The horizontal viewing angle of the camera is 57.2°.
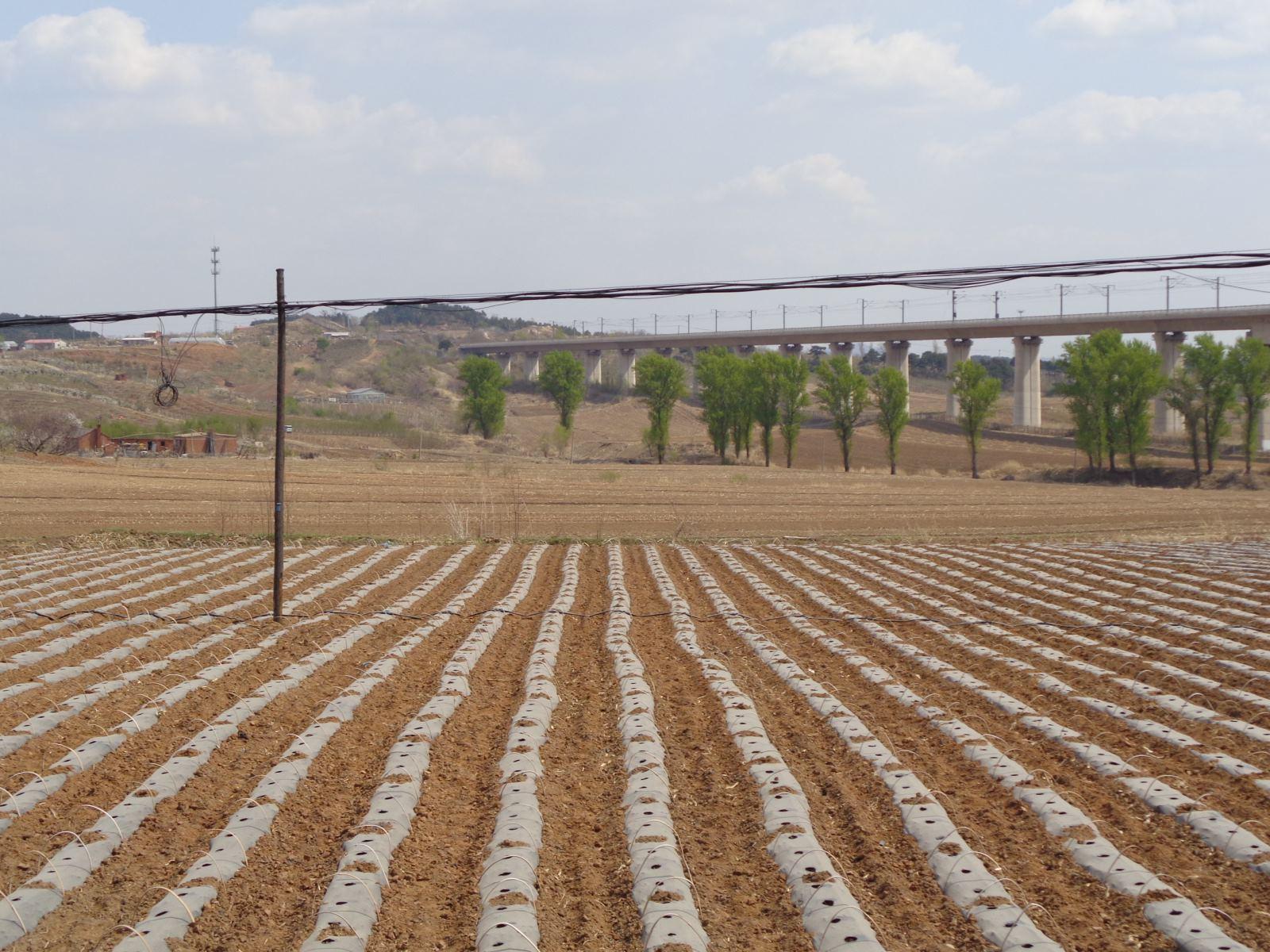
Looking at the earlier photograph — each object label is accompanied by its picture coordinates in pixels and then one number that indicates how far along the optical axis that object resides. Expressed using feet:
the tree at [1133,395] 212.64
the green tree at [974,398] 233.35
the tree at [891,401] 246.68
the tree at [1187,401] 213.66
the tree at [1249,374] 208.54
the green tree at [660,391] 273.13
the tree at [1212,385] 210.18
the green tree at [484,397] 303.07
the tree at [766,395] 260.42
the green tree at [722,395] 265.13
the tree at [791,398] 258.57
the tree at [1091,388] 216.13
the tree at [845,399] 246.06
